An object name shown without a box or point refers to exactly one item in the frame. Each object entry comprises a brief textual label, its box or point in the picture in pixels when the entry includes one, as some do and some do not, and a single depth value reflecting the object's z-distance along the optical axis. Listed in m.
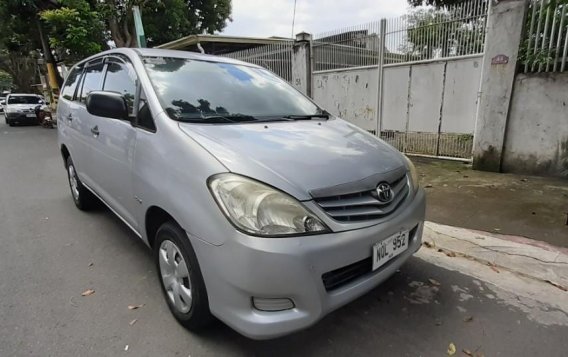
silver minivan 1.67
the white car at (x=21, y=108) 17.78
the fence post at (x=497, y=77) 5.08
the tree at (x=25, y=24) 14.51
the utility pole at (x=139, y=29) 8.94
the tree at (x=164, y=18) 14.44
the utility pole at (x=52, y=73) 17.36
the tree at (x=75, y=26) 12.49
